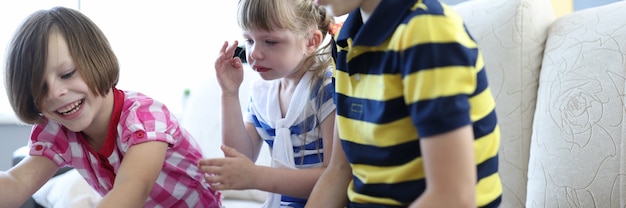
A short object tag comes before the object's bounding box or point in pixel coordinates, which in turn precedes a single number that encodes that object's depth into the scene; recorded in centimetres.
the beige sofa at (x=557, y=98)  134
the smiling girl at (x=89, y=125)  123
